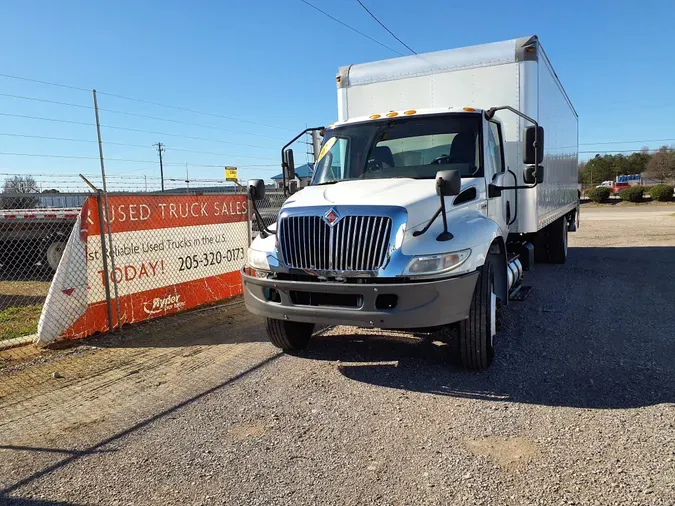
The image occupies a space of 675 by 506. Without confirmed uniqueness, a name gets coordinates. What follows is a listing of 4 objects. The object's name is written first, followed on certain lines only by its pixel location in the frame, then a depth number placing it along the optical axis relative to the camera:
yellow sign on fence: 25.36
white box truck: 4.11
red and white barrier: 5.89
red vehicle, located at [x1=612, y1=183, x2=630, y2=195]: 59.68
